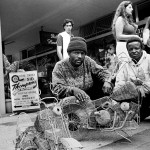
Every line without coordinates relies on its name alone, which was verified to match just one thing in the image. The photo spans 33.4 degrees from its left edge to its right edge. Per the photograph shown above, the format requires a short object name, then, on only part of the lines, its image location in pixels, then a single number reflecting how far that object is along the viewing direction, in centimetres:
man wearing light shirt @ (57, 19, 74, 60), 482
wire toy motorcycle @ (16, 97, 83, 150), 170
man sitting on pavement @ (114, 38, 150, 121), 301
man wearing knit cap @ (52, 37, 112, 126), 279
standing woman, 397
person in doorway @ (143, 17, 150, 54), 433
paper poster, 542
